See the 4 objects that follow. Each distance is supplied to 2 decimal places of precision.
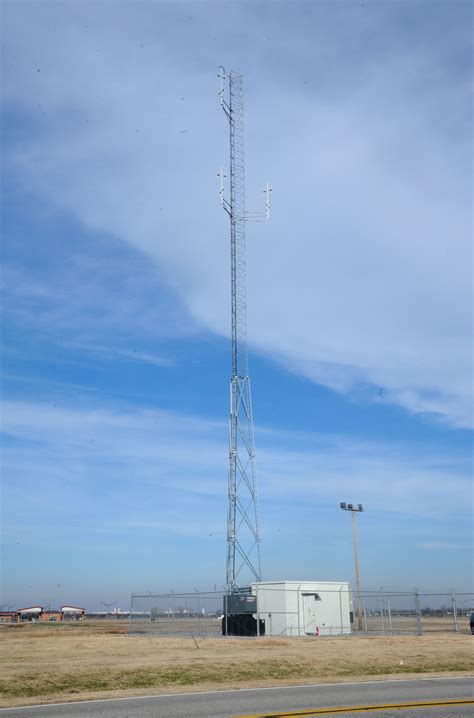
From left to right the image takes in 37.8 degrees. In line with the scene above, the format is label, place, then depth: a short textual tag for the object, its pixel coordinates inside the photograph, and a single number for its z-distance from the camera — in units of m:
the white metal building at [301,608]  35.81
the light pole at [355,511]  49.88
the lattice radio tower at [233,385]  38.06
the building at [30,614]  88.25
